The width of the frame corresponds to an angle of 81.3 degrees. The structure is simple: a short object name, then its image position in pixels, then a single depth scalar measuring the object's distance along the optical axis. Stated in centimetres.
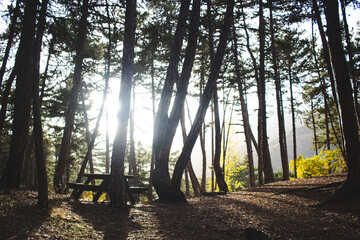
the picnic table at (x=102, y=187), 657
